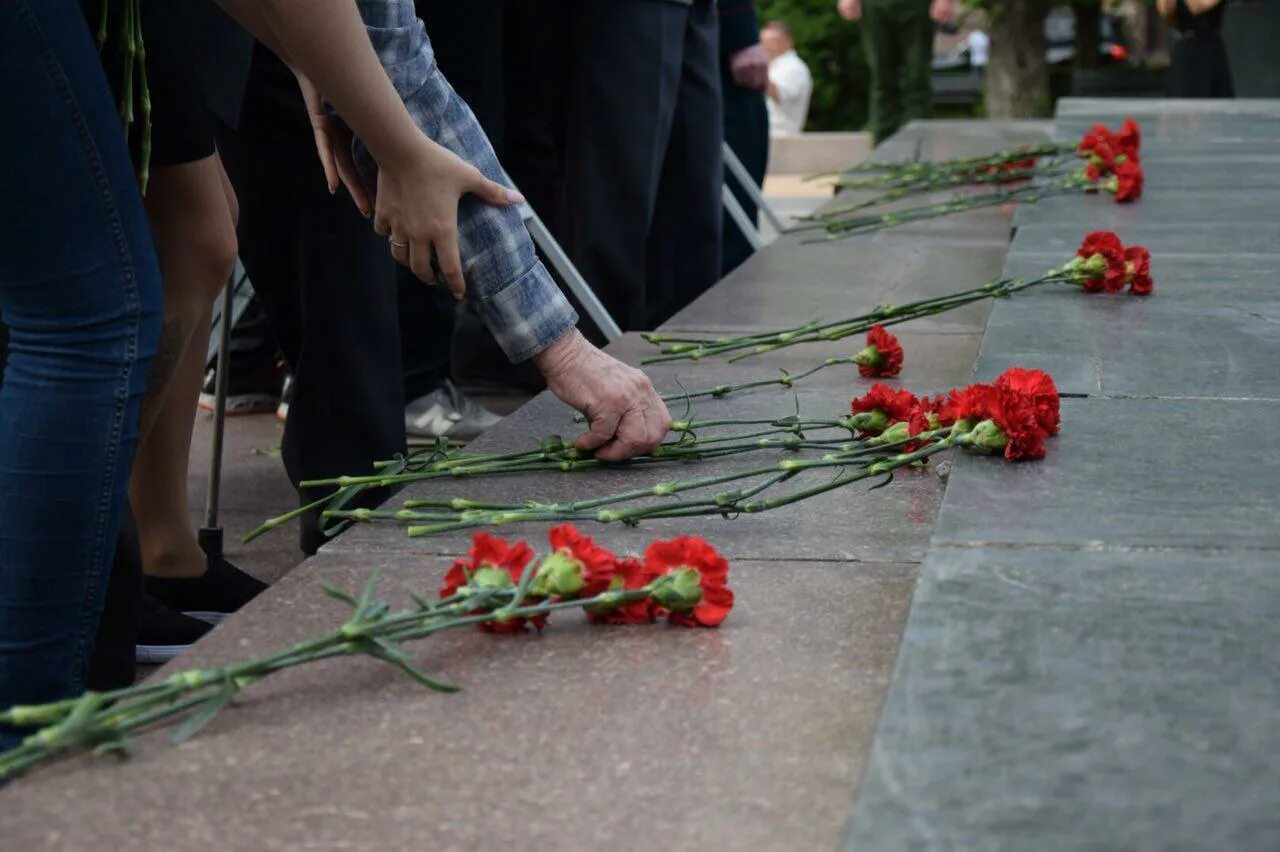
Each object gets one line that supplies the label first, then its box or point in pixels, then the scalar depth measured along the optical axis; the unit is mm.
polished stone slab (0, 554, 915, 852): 1444
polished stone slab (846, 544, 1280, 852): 1282
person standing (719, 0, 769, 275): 6914
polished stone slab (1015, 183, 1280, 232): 4531
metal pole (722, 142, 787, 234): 6488
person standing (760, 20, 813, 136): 14980
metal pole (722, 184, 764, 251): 6227
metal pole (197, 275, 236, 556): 3586
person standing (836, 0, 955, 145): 12758
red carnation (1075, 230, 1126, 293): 3328
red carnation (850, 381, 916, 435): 2383
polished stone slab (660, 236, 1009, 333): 4027
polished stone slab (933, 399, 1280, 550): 1919
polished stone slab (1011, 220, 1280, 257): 4020
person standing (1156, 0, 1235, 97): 10703
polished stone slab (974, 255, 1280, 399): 2693
